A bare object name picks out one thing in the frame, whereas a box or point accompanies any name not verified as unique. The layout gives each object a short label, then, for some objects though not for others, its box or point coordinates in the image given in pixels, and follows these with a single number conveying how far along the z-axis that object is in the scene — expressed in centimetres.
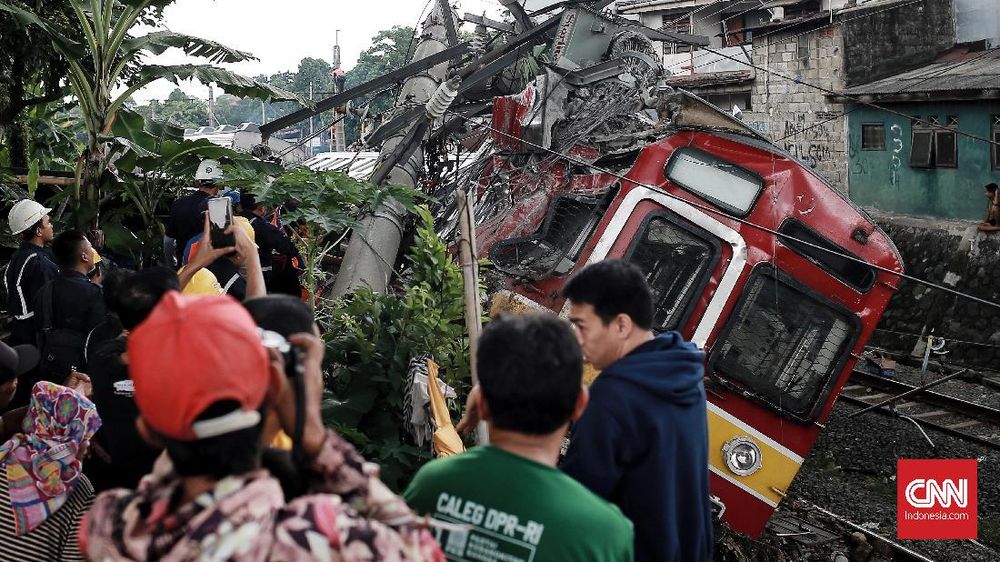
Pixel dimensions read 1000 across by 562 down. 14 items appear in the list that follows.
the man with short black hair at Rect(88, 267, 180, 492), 323
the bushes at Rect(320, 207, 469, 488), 432
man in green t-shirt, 206
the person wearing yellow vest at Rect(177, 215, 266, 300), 324
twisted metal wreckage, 585
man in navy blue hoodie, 262
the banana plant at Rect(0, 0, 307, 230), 732
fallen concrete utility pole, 748
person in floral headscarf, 295
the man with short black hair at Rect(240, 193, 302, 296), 632
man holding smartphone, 532
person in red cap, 165
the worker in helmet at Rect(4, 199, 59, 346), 511
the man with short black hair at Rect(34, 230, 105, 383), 462
